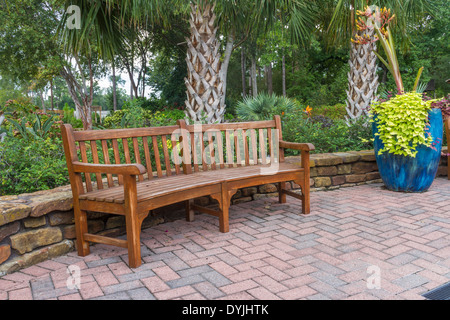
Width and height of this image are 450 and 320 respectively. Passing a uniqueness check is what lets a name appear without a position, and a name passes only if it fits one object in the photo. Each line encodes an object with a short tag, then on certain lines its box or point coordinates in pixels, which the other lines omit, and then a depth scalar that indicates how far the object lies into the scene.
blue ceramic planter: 4.37
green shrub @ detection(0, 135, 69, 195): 3.39
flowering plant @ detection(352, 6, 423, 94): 4.69
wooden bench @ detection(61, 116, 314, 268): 2.57
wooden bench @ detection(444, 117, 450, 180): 5.31
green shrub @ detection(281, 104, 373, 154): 5.43
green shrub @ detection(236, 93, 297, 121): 6.65
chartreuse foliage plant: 4.23
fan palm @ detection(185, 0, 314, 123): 5.48
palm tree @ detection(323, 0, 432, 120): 6.02
